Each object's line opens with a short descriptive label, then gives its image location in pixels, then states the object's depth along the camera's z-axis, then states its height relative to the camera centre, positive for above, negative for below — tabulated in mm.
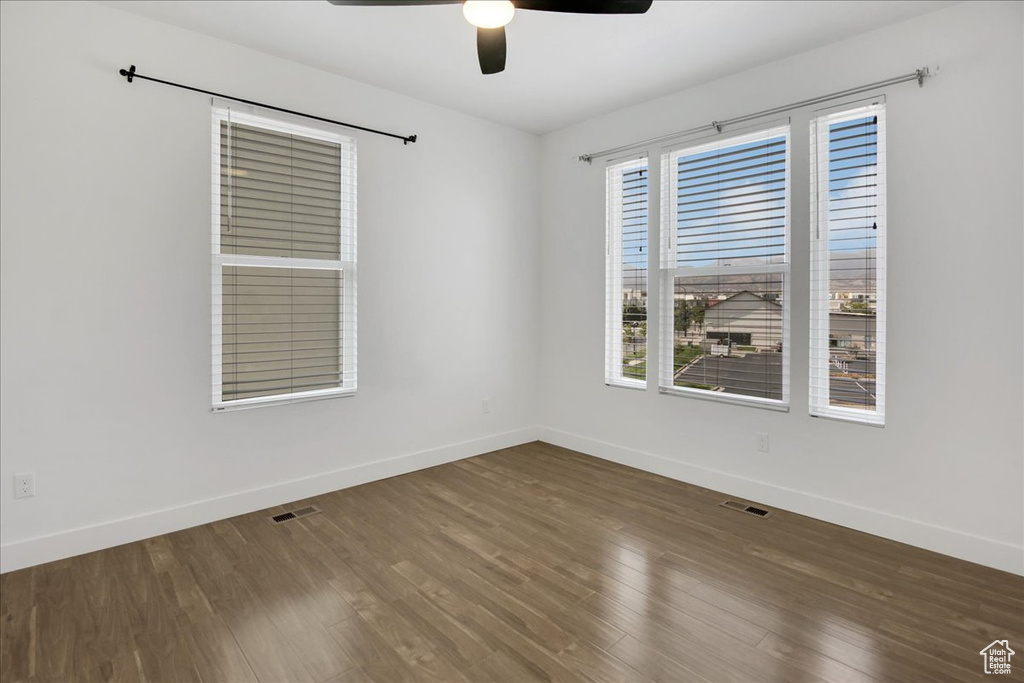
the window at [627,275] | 4113 +526
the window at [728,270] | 3371 +495
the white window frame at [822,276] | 2994 +404
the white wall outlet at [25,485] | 2535 -734
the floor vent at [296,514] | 3122 -1076
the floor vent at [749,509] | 3211 -1045
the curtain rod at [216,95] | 2738 +1399
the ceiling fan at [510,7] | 1814 +1169
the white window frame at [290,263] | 3090 +475
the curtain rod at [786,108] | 2754 +1445
